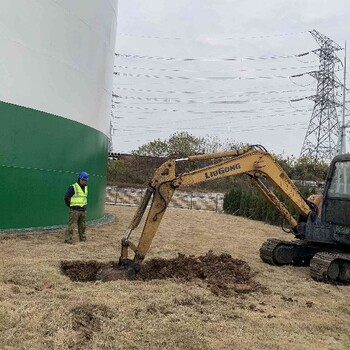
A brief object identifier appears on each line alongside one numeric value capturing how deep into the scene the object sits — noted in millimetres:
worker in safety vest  12164
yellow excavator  8320
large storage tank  11844
